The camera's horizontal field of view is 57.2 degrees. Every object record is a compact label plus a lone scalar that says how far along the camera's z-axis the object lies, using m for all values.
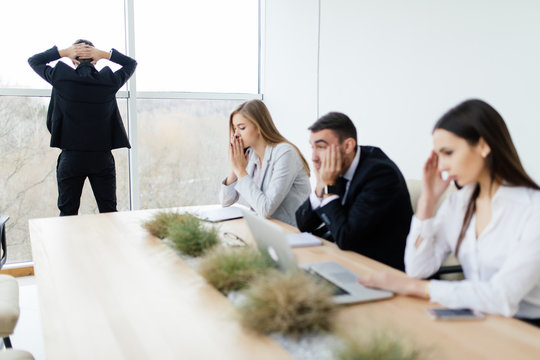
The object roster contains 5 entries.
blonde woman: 2.60
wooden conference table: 1.05
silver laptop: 1.32
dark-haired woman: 1.25
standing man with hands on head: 3.40
